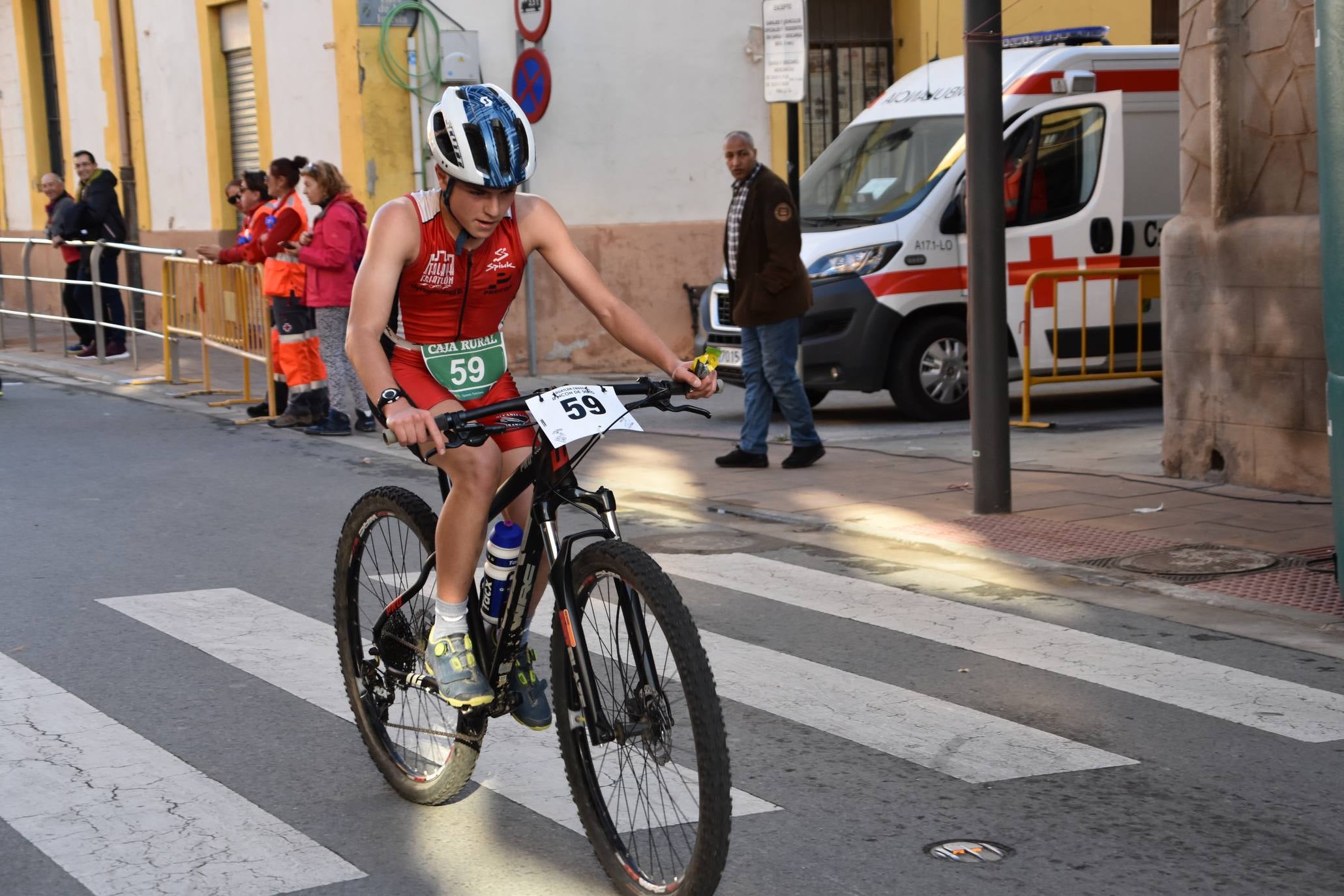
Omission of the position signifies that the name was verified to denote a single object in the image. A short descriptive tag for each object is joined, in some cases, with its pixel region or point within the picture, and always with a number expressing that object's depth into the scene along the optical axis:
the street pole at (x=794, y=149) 12.16
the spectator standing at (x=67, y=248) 18.36
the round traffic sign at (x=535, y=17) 16.50
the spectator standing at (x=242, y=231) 13.65
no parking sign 16.16
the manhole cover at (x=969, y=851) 4.18
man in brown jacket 10.54
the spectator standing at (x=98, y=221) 18.27
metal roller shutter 20.08
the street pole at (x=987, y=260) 8.67
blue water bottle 4.33
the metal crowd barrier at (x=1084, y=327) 12.70
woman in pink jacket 12.16
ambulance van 12.95
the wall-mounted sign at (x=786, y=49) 11.91
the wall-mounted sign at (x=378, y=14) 16.64
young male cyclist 4.14
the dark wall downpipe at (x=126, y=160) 21.39
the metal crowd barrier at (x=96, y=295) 16.88
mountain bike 3.67
